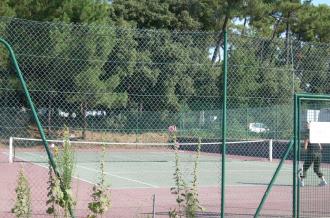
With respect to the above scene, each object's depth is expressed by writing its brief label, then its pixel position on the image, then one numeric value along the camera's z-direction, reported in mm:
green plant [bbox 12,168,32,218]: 11908
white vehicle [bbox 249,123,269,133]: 41354
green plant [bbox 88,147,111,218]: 12286
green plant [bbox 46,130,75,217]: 12248
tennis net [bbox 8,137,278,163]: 40311
